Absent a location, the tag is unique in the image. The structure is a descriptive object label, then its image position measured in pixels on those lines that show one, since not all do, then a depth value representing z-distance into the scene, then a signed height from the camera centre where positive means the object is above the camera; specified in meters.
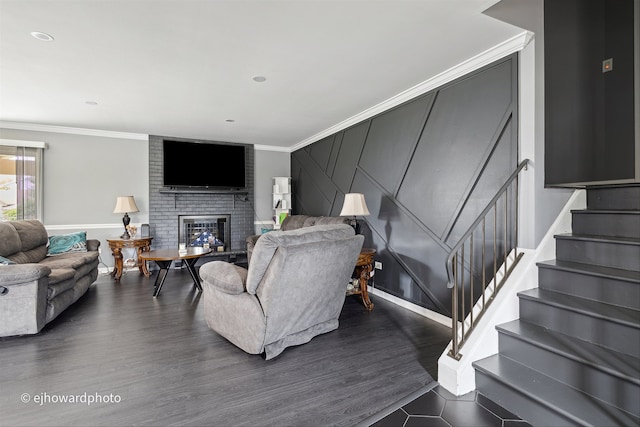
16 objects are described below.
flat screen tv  5.85 +0.94
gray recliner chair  2.26 -0.60
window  4.91 +0.54
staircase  1.55 -0.74
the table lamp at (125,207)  5.19 +0.10
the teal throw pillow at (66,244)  4.48 -0.45
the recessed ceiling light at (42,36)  2.42 +1.41
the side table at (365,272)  3.53 -0.70
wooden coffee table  4.01 -0.58
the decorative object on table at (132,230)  5.57 -0.32
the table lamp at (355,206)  3.78 +0.08
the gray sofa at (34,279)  2.72 -0.66
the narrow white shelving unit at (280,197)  6.70 +0.34
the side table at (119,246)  5.02 -0.55
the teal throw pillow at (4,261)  2.97 -0.47
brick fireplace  5.90 +0.07
